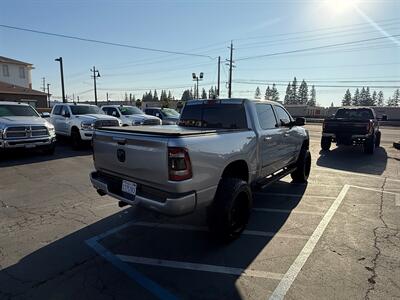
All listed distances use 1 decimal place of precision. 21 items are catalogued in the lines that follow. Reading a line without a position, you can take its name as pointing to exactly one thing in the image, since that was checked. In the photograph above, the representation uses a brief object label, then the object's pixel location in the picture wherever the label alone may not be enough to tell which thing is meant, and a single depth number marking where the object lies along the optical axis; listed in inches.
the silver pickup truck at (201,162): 129.9
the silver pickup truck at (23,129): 365.1
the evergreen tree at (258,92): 5605.3
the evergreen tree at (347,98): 5054.6
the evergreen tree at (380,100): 5093.5
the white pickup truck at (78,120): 463.8
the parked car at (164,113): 679.1
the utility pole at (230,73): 1723.8
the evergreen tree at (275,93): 5354.3
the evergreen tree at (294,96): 4995.1
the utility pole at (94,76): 2170.6
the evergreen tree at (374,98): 4964.8
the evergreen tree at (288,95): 5034.5
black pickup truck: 451.8
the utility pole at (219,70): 1727.1
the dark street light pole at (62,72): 1250.2
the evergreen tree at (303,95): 4995.1
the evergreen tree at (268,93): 5378.9
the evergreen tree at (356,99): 4933.1
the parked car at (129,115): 562.3
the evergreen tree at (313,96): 5255.9
